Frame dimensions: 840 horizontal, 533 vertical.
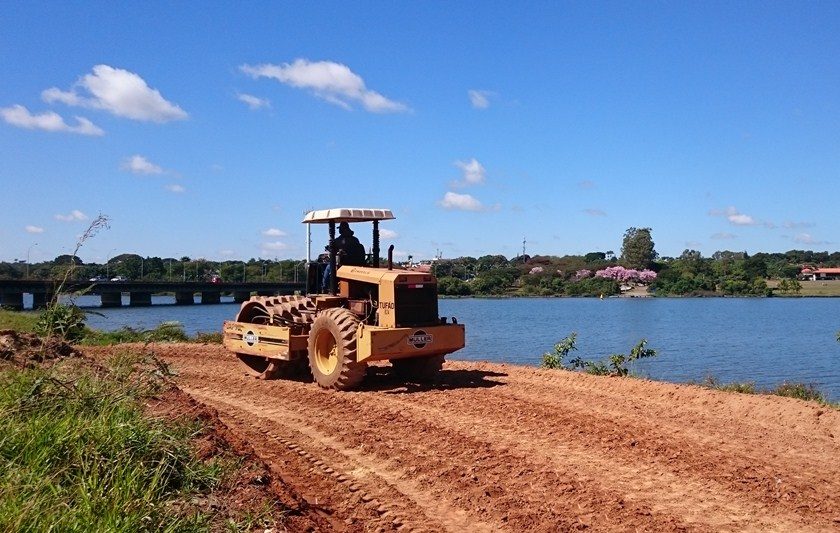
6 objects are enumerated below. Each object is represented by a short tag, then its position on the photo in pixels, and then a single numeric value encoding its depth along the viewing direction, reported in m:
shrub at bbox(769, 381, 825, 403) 12.43
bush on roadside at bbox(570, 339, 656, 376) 15.69
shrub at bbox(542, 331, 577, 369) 17.11
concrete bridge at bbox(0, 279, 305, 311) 53.00
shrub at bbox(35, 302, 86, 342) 8.51
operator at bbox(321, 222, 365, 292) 12.88
